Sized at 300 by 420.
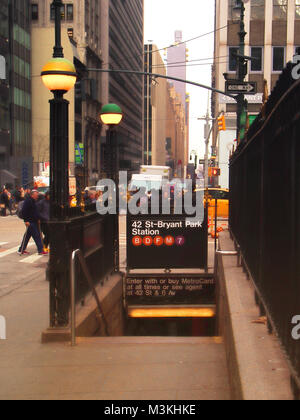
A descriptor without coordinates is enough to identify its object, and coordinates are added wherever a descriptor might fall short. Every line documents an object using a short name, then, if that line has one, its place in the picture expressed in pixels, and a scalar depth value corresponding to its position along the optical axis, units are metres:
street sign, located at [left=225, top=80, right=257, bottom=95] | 16.55
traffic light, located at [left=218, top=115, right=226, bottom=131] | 28.20
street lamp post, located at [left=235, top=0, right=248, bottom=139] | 17.10
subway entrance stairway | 3.90
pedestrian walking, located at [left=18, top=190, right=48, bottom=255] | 15.30
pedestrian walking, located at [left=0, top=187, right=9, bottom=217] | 33.12
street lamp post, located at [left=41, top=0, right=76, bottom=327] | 6.77
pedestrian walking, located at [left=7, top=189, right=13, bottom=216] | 33.81
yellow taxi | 28.66
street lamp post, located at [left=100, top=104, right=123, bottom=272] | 11.05
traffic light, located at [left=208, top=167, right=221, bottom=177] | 30.92
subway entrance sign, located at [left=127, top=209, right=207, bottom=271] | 10.94
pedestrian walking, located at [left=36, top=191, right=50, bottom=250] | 15.31
